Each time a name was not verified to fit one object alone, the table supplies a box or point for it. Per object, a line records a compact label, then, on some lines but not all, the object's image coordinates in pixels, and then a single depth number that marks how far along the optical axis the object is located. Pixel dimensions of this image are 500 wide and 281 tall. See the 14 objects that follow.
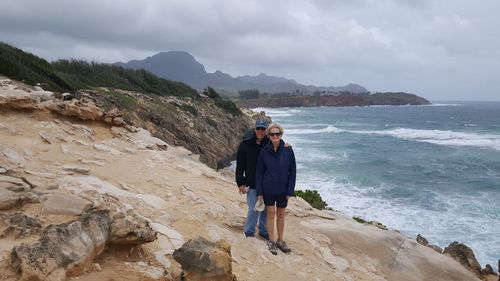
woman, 5.79
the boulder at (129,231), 4.62
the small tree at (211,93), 38.47
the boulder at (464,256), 9.60
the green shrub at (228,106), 35.56
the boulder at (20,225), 4.48
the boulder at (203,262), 4.37
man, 5.93
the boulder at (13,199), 4.95
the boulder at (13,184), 5.29
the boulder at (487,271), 9.87
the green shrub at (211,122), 28.78
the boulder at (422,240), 10.69
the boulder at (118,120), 10.93
